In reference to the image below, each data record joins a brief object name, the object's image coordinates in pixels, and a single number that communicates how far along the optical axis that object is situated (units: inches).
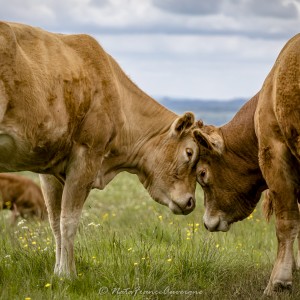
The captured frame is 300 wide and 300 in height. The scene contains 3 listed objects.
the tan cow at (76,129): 606.2
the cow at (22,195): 1448.1
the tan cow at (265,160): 611.2
